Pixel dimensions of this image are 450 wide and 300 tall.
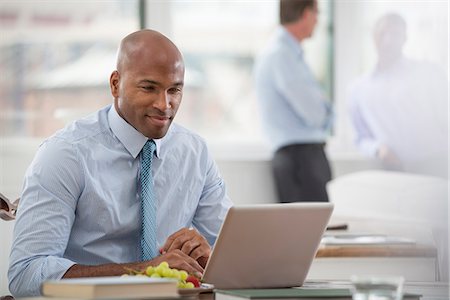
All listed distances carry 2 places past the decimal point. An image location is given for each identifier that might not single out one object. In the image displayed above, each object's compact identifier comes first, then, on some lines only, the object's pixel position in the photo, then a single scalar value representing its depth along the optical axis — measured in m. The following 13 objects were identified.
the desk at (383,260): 4.53
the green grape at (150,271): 3.00
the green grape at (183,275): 3.05
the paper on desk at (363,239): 4.61
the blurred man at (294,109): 8.77
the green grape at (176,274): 2.97
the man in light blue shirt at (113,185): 3.54
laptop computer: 3.06
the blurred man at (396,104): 9.14
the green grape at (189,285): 3.04
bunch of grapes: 2.96
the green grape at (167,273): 2.96
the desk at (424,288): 3.23
